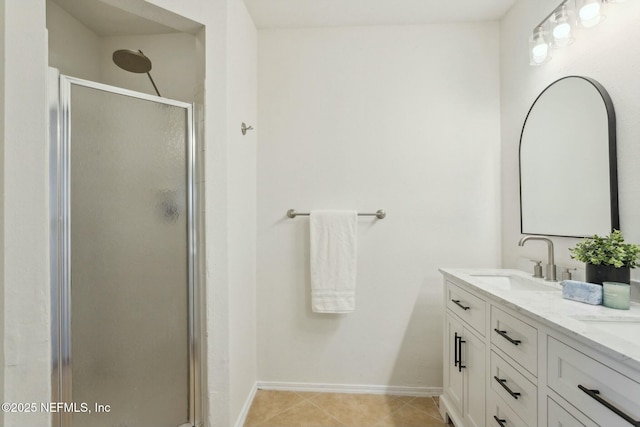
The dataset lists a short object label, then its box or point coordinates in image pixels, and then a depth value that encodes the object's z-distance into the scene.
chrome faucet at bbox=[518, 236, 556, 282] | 1.26
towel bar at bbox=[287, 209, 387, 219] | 1.77
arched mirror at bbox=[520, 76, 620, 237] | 1.10
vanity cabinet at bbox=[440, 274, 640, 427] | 0.64
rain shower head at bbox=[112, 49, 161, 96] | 1.24
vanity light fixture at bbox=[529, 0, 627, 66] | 1.09
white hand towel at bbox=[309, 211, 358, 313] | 1.73
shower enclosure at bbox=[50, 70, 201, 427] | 1.06
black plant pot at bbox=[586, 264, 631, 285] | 0.93
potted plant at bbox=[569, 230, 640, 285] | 0.92
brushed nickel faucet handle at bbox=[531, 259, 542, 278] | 1.35
